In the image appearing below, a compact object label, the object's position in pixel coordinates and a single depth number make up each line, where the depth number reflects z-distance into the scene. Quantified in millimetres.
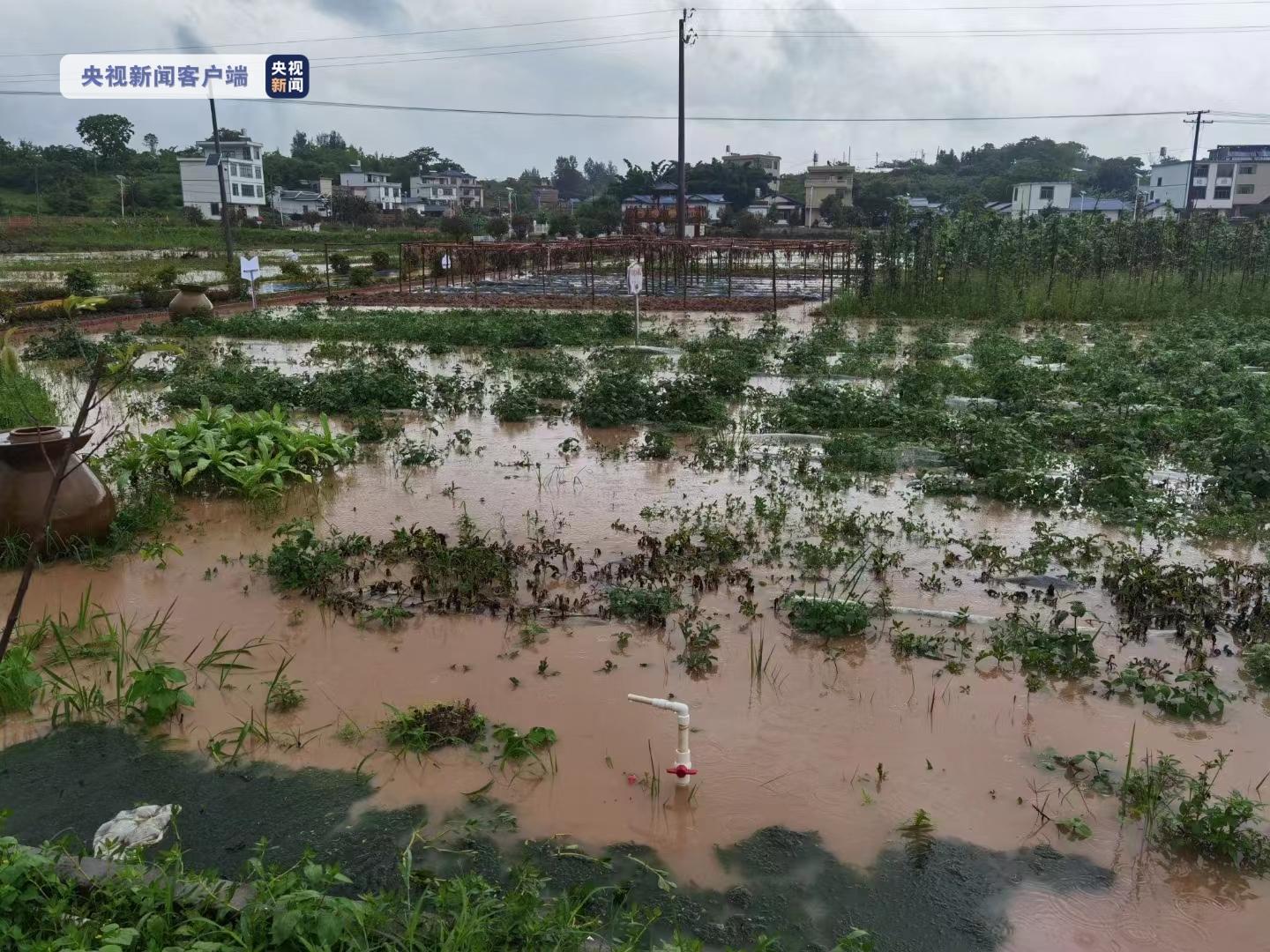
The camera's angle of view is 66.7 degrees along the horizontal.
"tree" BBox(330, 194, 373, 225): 67125
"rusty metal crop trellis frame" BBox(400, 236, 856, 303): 27328
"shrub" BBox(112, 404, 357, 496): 8195
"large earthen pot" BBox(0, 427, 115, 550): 6453
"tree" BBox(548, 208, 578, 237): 55688
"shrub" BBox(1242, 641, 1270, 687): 5105
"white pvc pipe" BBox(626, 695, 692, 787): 4059
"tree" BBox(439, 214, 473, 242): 49072
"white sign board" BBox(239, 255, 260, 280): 20594
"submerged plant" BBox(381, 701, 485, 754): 4484
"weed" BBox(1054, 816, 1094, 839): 3871
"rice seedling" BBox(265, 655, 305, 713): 4836
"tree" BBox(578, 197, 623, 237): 54562
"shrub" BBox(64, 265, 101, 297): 21188
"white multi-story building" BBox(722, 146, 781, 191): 100181
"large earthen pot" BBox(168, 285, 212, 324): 20172
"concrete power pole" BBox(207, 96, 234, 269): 29109
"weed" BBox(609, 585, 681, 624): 5789
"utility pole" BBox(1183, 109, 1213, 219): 47803
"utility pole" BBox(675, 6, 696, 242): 35812
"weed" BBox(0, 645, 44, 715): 4695
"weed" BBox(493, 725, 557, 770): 4371
